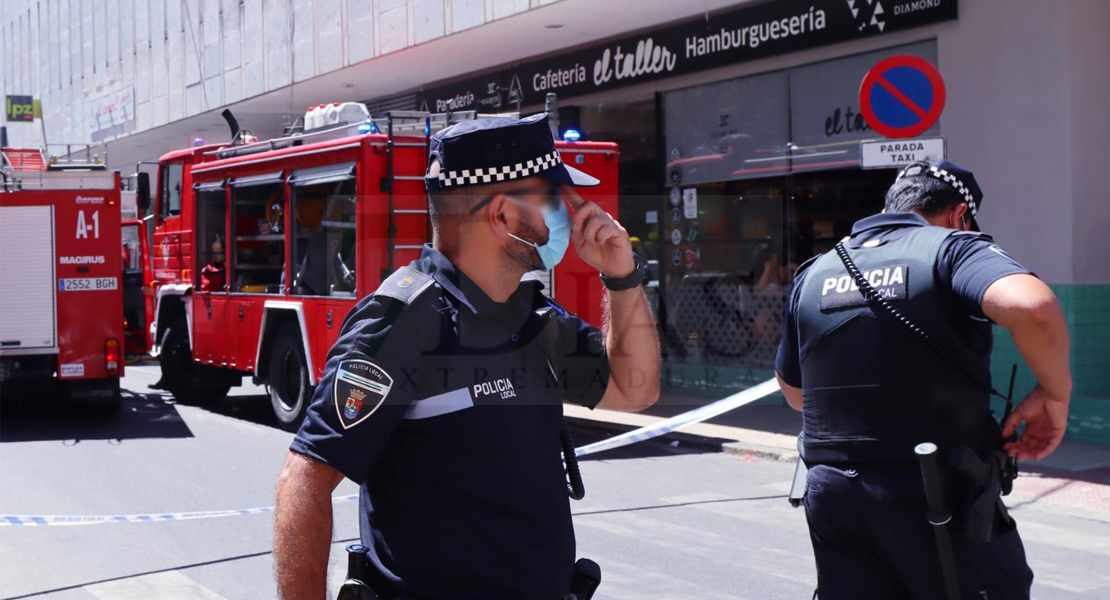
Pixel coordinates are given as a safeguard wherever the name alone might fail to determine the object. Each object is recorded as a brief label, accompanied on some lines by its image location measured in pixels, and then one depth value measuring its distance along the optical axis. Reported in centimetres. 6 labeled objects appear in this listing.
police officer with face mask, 231
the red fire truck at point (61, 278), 1236
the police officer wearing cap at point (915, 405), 307
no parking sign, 947
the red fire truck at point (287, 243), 1041
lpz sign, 3133
